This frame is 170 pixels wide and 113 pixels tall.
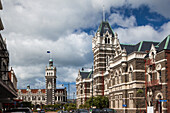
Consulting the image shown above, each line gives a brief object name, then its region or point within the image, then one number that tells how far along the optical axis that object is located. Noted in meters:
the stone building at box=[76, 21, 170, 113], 38.56
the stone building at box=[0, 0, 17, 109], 45.48
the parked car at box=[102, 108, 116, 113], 37.38
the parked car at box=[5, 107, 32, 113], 19.40
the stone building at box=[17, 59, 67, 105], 160.50
